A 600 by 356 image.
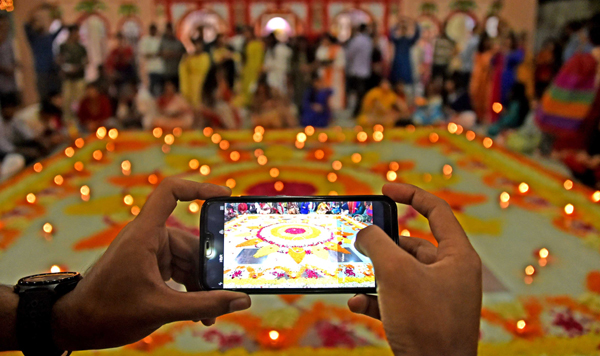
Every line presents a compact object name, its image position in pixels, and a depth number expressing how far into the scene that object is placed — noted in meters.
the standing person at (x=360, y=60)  7.31
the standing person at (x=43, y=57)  6.63
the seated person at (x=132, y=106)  6.17
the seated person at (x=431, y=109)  6.04
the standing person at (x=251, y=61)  7.07
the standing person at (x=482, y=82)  6.61
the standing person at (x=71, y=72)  6.45
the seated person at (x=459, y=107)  6.25
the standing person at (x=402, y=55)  7.52
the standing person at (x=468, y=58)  7.52
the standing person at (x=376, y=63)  7.38
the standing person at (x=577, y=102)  3.86
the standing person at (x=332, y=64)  7.54
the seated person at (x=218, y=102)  5.89
